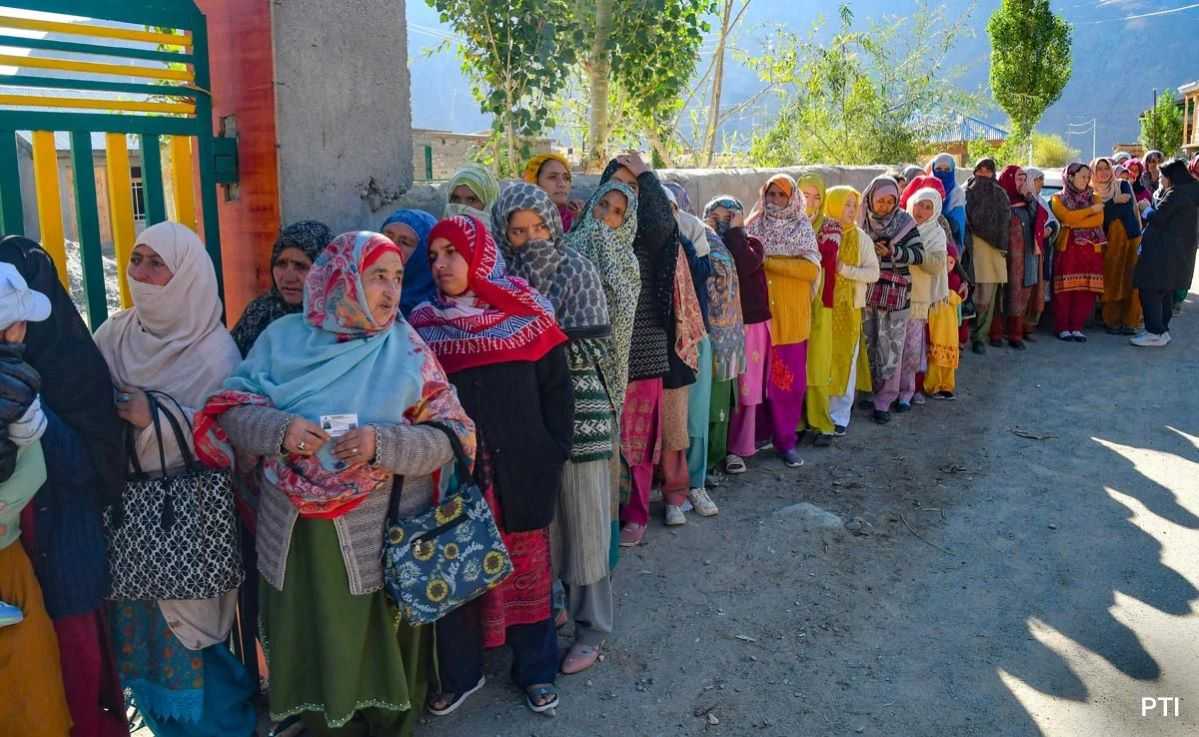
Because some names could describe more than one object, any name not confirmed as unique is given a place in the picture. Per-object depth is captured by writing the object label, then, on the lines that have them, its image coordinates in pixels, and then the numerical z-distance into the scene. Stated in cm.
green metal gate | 269
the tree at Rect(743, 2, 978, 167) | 1243
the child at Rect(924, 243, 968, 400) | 677
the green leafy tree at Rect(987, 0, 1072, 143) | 2152
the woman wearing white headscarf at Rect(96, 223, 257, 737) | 251
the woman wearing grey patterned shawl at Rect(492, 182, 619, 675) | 317
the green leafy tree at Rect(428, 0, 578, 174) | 617
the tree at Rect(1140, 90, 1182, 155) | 3388
